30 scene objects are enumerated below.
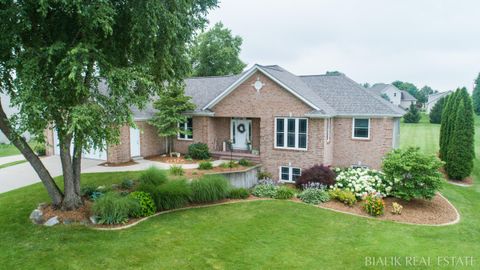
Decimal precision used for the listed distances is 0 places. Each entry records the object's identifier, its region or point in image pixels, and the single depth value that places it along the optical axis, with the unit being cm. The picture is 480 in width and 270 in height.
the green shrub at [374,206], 1194
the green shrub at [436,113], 5404
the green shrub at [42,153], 2154
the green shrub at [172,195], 1125
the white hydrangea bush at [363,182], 1390
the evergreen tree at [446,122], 2100
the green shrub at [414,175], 1271
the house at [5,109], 3073
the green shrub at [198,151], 1881
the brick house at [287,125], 1695
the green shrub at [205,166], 1616
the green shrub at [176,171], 1483
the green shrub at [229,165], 1658
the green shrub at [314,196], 1329
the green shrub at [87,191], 1156
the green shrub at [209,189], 1220
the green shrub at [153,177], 1238
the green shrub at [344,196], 1303
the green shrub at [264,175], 1753
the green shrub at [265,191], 1405
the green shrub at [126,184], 1280
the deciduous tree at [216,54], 4050
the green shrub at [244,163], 1725
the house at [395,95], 7025
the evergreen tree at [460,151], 1861
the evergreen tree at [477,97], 7681
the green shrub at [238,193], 1335
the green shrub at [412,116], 5509
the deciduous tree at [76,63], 765
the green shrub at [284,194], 1380
